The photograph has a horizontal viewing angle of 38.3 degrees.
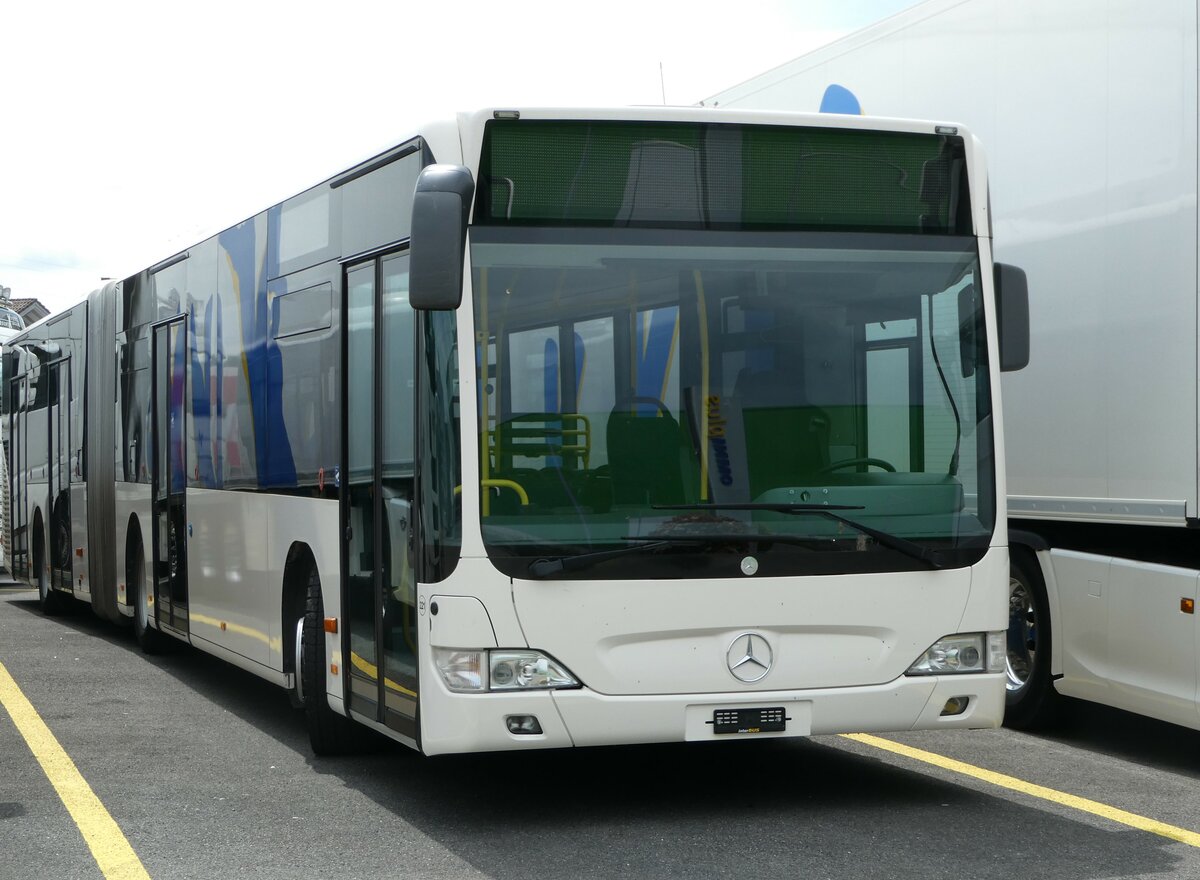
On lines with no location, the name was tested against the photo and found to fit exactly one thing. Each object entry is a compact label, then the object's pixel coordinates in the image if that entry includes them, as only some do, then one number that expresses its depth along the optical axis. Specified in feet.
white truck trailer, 26.09
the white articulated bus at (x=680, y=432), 21.42
